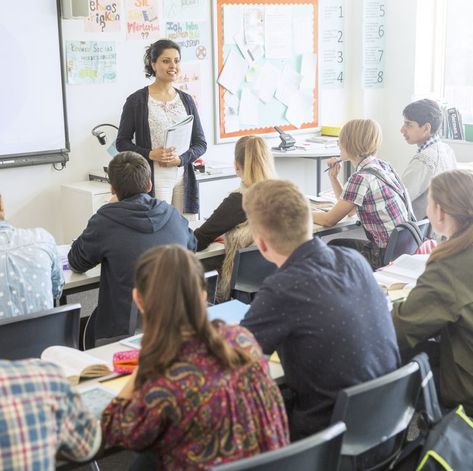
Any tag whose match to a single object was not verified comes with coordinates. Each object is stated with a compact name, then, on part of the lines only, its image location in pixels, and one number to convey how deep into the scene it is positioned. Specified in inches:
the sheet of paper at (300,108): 274.4
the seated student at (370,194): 155.5
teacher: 192.2
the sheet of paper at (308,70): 275.0
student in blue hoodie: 127.2
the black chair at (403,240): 148.5
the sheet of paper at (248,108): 259.6
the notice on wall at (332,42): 277.6
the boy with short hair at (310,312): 80.9
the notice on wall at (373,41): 279.9
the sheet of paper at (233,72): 252.1
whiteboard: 202.2
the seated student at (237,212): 148.6
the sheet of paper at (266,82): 262.7
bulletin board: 251.4
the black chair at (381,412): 76.8
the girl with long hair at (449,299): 96.9
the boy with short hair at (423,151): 175.6
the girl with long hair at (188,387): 64.2
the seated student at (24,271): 110.6
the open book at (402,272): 121.9
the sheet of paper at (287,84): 269.3
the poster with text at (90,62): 214.5
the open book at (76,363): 87.9
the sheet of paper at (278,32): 261.0
